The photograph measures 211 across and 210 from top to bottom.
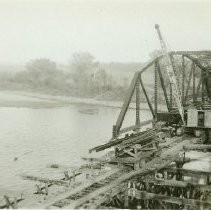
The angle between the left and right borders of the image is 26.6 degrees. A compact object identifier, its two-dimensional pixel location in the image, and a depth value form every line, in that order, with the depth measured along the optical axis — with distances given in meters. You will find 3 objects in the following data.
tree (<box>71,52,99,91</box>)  115.26
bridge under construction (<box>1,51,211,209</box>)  16.83
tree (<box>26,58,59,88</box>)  112.57
